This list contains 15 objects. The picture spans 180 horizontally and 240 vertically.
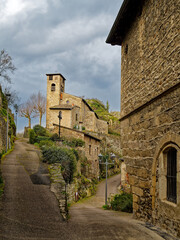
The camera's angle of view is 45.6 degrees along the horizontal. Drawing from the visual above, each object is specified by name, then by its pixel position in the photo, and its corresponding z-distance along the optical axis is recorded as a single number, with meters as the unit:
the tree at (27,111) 47.94
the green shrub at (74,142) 22.08
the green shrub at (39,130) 26.72
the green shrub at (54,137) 23.47
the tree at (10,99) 22.96
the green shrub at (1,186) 7.86
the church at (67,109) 34.50
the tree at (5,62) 16.58
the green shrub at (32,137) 25.06
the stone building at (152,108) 4.99
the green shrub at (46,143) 20.57
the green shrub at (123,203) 10.09
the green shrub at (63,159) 14.22
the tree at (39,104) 48.88
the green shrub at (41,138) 24.35
